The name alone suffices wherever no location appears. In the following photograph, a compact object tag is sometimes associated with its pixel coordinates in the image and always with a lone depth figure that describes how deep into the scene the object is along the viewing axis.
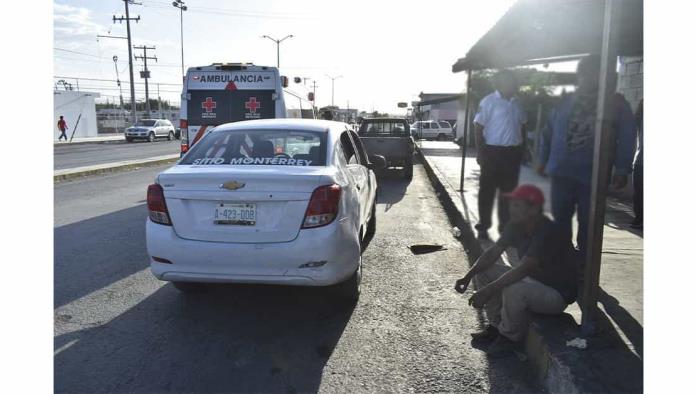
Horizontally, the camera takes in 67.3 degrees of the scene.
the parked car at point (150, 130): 35.12
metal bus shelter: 2.83
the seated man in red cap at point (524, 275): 2.77
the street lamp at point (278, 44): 51.92
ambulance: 10.34
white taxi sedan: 3.70
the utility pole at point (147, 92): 37.22
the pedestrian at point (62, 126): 29.55
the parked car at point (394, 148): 13.52
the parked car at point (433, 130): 32.53
